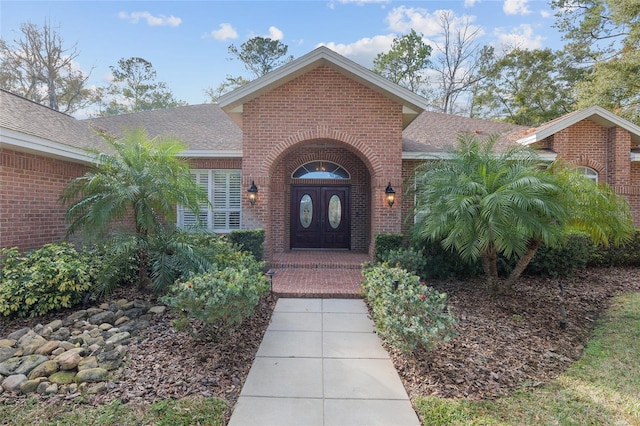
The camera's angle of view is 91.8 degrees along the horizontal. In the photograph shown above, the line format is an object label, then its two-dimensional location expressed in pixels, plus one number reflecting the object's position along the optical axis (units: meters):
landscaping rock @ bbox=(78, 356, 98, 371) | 3.56
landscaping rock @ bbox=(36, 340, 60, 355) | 3.88
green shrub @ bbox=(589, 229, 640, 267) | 8.35
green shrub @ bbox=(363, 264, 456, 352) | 3.54
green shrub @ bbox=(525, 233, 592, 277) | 7.41
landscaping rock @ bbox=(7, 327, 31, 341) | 4.32
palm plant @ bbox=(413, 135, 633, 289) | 4.98
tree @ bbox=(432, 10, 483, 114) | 21.95
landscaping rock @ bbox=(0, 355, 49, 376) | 3.53
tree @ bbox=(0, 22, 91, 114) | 19.45
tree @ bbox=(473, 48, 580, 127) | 19.09
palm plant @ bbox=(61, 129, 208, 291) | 5.35
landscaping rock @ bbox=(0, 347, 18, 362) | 3.80
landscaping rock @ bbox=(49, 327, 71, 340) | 4.26
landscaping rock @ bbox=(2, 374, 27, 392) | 3.28
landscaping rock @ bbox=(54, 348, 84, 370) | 3.57
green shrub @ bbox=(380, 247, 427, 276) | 6.68
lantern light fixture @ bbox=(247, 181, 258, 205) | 8.21
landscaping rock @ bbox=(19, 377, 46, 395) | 3.27
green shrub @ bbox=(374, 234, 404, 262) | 7.59
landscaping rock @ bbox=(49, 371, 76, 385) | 3.38
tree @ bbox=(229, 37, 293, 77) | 25.05
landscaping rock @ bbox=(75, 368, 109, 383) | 3.39
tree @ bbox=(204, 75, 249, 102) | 24.81
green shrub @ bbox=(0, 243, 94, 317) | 4.82
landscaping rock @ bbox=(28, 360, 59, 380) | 3.45
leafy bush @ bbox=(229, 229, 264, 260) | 7.60
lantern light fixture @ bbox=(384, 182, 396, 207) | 8.09
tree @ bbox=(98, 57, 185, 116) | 26.62
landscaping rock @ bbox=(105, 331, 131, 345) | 4.12
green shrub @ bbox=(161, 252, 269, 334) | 3.75
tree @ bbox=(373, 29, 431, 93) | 22.50
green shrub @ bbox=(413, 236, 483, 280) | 7.15
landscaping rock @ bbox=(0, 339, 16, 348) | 4.06
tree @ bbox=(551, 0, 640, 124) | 14.23
